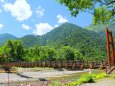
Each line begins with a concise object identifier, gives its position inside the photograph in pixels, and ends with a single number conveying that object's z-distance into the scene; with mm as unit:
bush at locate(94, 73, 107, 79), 8638
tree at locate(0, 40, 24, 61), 47396
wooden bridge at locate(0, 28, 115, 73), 10612
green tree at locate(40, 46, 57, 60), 51769
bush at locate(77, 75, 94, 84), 7569
